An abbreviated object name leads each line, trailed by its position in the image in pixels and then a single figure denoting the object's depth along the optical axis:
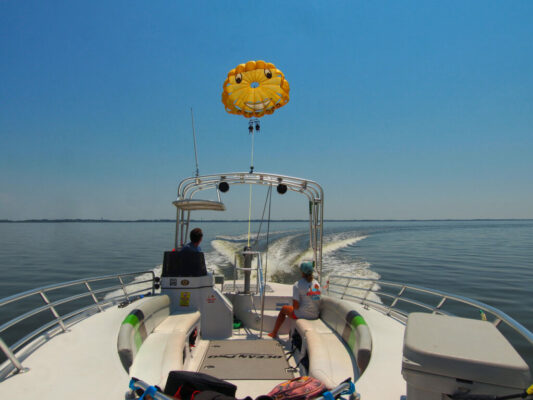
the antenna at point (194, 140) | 6.26
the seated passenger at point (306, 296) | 4.26
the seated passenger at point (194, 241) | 5.01
